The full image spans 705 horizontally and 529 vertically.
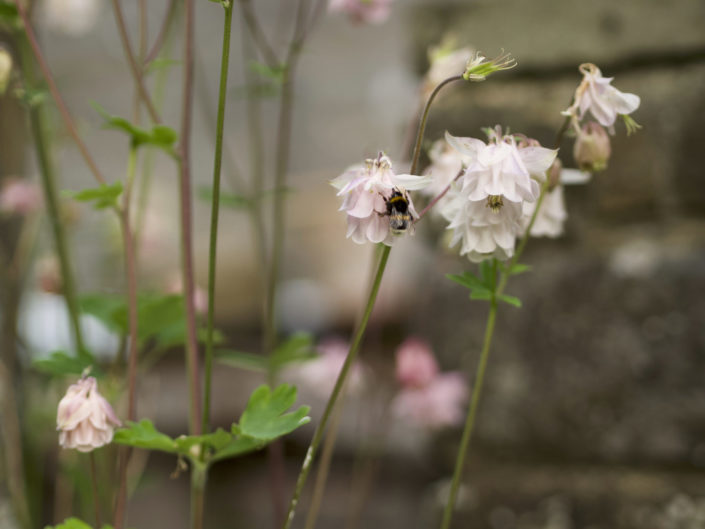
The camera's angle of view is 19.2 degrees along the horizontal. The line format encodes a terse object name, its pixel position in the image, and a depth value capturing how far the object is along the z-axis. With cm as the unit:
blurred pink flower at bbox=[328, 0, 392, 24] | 103
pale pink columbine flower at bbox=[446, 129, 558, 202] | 81
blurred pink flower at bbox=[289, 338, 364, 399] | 129
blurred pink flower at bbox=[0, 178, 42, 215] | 118
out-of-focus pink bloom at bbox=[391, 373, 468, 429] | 119
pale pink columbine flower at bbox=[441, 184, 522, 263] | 83
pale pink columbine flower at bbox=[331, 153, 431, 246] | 82
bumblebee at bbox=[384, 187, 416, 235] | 82
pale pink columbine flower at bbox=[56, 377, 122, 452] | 84
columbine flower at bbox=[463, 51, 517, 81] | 82
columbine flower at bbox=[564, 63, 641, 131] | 84
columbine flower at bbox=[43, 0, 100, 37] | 139
